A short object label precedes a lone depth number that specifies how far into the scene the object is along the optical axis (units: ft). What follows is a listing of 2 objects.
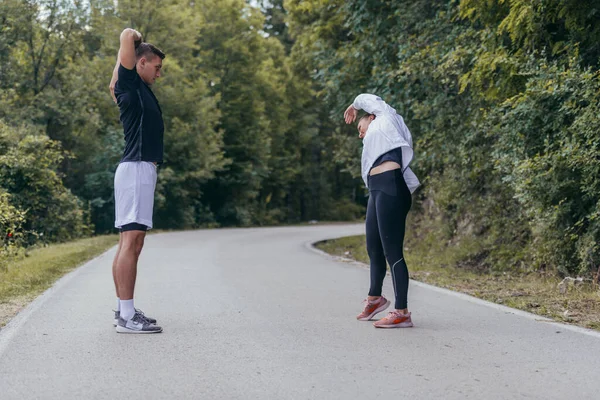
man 20.34
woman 21.17
